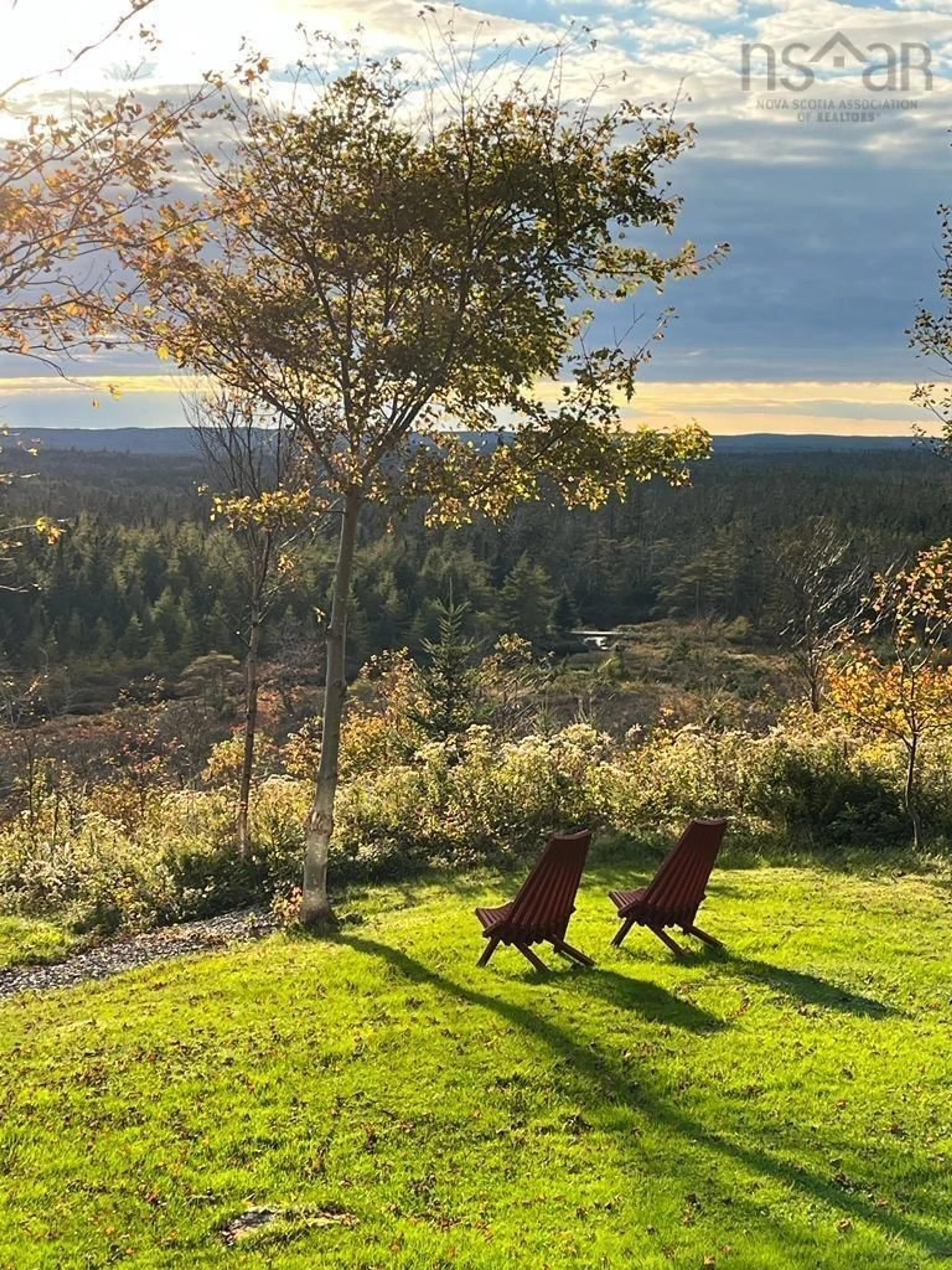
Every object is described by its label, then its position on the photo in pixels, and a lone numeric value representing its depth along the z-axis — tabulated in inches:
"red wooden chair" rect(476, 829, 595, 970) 295.0
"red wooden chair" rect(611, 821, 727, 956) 307.4
